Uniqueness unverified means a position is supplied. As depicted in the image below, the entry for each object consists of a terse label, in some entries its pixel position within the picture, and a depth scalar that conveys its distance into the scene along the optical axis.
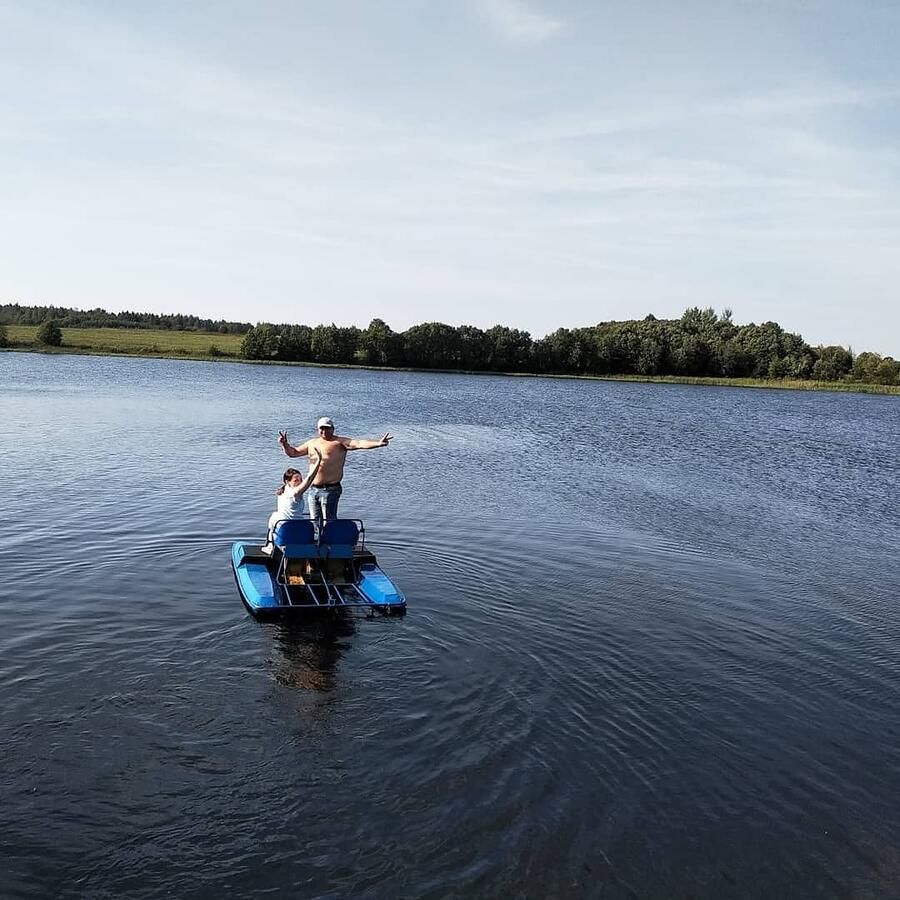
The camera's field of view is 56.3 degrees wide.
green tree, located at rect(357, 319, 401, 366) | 125.62
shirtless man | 14.50
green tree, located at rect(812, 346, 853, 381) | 126.25
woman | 14.62
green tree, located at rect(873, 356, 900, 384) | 125.86
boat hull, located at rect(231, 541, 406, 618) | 12.90
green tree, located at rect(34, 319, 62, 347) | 119.75
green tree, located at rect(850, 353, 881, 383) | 126.62
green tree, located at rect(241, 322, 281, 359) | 122.38
